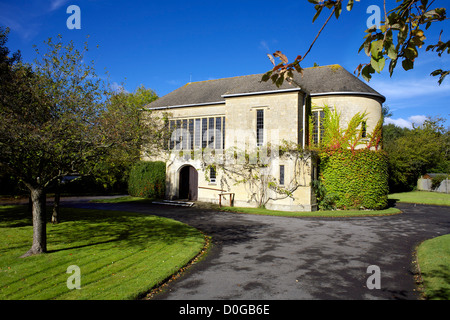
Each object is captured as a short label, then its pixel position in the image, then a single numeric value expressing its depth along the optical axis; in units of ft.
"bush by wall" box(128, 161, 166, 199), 88.48
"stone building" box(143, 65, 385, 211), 67.31
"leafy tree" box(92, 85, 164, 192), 32.55
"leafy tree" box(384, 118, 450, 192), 126.41
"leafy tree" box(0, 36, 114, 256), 27.68
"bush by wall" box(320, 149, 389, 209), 66.39
